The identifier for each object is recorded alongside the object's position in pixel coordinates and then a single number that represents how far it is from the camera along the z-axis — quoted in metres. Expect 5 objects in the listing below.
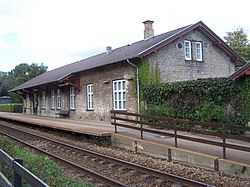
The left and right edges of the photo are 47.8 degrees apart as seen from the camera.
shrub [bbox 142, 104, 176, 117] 14.51
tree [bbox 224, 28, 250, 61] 38.41
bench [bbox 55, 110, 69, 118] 25.02
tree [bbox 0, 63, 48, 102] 58.02
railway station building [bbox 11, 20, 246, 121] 17.64
